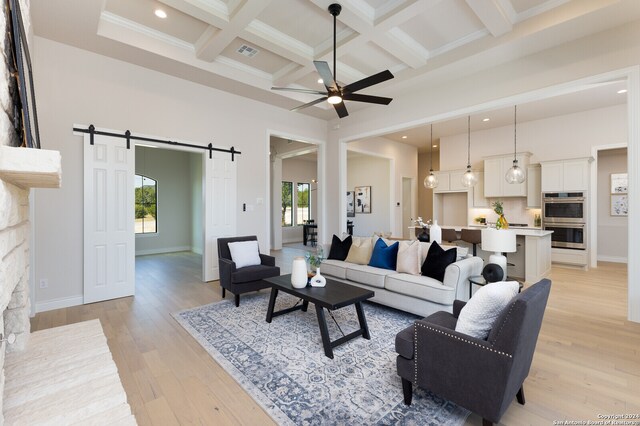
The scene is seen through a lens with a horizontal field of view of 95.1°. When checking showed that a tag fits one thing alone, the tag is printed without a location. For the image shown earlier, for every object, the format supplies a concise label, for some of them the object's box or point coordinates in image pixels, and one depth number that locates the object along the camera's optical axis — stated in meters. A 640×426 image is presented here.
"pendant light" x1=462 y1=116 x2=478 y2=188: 6.37
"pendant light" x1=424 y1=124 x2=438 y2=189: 6.92
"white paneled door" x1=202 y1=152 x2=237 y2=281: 5.15
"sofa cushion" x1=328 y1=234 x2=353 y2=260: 4.60
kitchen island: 5.01
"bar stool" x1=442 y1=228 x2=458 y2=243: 5.47
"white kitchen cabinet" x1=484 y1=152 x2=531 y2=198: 7.02
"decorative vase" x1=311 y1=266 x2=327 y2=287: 3.19
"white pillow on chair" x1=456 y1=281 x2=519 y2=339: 1.77
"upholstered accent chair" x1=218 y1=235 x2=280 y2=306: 3.91
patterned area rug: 1.92
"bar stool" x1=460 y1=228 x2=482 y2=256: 5.11
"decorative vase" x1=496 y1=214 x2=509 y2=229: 3.63
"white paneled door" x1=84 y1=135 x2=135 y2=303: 4.00
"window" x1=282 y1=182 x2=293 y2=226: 10.91
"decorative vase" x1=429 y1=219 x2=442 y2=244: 4.12
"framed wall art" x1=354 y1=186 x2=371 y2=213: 10.20
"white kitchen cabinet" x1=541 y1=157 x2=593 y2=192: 6.17
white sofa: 3.17
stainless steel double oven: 6.19
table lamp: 3.09
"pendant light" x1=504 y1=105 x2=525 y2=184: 5.44
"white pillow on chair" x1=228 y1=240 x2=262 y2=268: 4.29
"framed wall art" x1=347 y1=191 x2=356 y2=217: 10.77
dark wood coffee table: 2.67
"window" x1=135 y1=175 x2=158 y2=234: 8.26
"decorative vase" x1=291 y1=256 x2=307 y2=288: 3.16
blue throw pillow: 3.98
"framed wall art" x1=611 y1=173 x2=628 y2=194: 6.82
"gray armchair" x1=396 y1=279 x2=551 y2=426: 1.57
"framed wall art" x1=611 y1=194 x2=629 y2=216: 6.81
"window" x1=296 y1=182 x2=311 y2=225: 11.30
